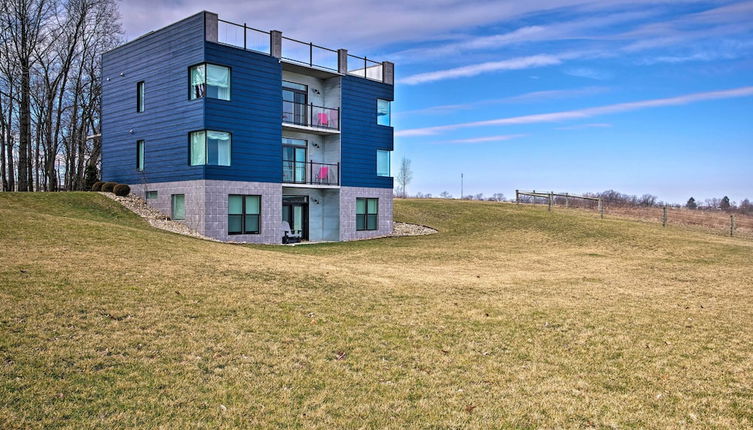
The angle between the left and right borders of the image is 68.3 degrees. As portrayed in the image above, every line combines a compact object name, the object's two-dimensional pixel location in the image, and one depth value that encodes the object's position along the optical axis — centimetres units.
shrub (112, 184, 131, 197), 2862
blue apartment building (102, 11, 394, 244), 2528
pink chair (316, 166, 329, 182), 3028
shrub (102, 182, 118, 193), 2945
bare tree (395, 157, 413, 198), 8631
